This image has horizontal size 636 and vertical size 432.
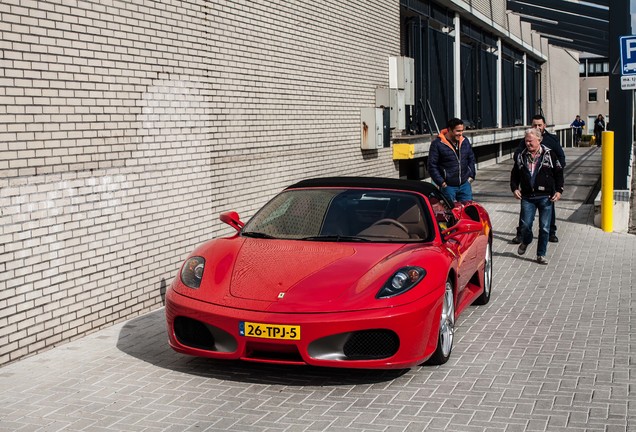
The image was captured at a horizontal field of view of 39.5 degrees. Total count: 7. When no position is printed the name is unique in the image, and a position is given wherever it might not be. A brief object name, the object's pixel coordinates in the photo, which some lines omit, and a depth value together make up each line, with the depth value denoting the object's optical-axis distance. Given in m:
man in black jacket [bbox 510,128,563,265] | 10.85
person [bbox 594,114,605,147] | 50.41
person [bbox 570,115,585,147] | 57.31
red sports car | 5.66
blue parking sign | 13.72
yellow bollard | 13.64
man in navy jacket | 11.36
